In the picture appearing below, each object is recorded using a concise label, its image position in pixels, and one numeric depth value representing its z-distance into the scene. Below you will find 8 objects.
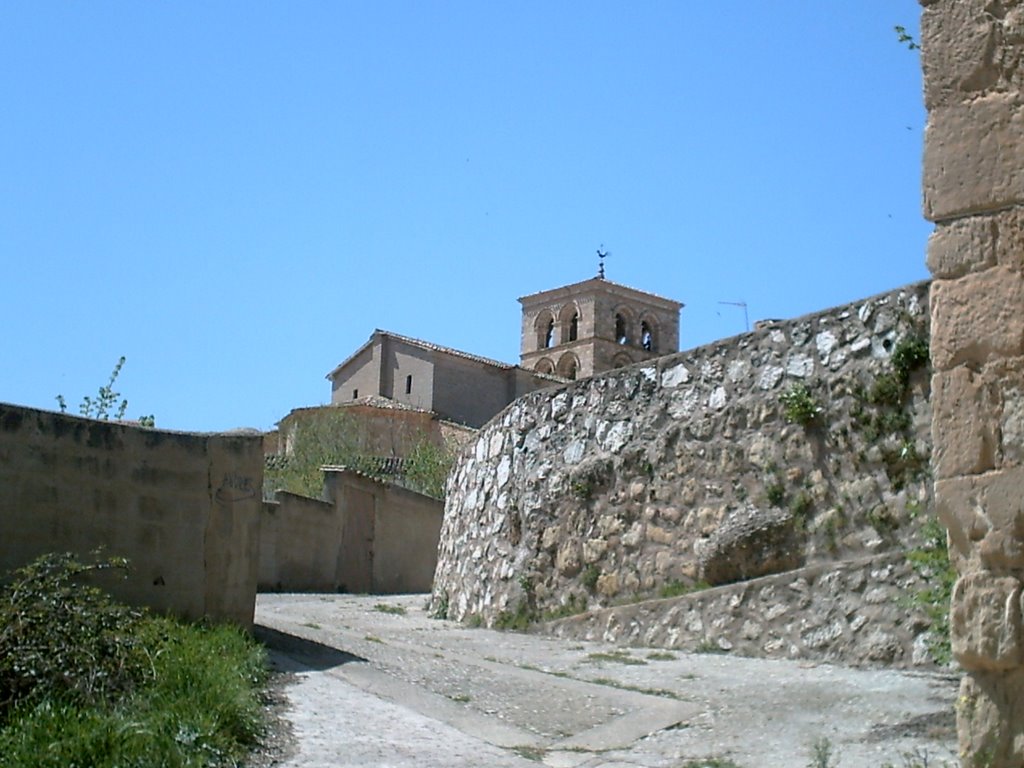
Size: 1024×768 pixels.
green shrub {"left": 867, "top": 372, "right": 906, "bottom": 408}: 9.19
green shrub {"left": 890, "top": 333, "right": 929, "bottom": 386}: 9.10
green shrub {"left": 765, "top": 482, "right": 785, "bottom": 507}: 9.89
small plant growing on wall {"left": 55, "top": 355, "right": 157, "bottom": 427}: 26.64
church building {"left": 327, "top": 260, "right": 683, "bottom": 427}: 46.16
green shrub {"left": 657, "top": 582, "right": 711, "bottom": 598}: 10.24
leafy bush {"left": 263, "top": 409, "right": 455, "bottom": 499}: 31.13
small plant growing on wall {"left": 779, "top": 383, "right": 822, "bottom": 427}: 9.77
